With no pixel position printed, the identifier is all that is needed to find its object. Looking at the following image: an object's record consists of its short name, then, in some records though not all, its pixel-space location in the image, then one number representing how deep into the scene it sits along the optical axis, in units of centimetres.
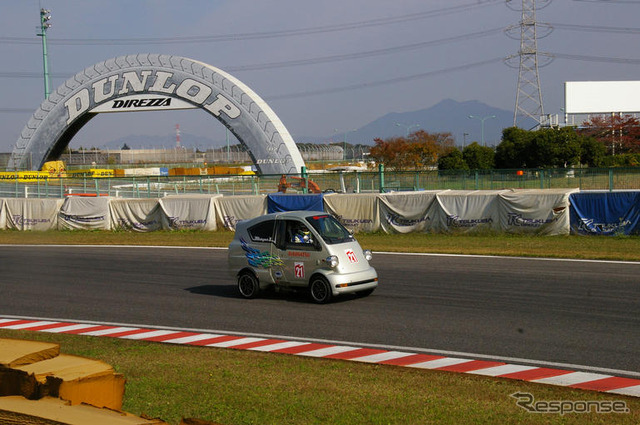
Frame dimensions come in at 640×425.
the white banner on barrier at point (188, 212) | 3105
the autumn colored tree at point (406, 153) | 6366
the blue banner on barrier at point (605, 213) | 2338
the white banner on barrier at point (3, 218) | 3584
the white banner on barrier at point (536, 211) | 2433
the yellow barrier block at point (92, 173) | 5854
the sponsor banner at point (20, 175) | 5316
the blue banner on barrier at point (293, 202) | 2864
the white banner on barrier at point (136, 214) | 3219
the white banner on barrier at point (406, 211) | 2681
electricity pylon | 7500
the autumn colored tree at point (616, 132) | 6272
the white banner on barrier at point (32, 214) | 3453
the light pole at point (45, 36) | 6781
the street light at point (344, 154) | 9583
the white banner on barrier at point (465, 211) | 2562
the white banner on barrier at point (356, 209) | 2789
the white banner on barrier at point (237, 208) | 2983
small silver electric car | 1385
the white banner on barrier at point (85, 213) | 3350
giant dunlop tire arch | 5006
